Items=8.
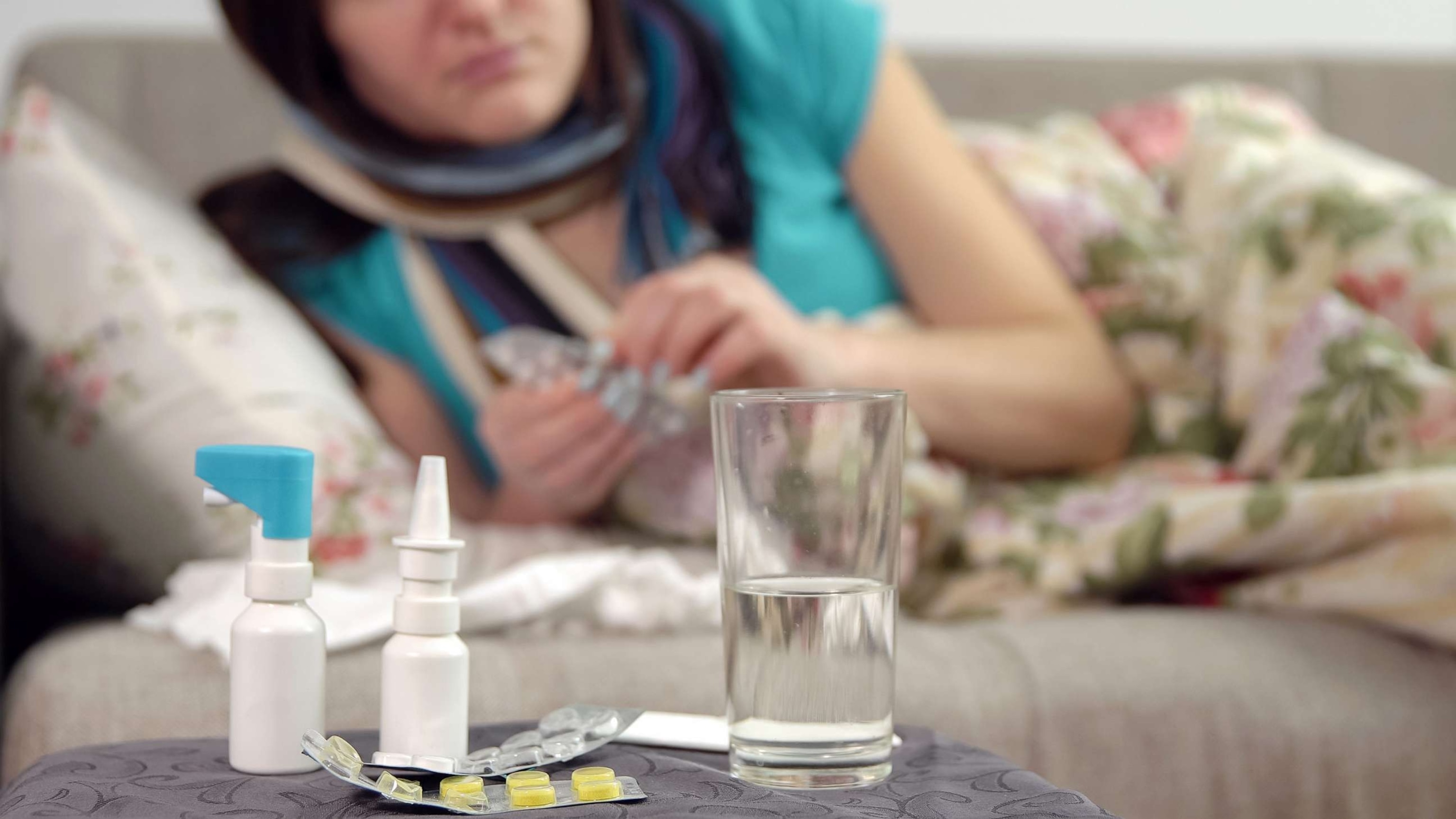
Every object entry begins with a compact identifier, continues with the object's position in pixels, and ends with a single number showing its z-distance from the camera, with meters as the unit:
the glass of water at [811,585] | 1.25
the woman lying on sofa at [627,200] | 2.21
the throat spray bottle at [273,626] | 1.26
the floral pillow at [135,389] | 1.84
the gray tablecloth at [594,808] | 1.22
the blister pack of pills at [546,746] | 1.24
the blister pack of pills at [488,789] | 1.21
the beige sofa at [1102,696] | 1.55
